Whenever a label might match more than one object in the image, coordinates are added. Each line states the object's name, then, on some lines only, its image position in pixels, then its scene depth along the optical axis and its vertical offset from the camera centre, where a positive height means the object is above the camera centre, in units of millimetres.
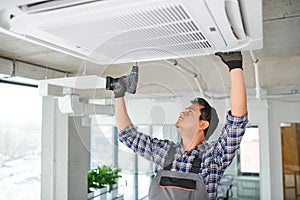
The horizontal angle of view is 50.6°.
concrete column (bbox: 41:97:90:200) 3371 -358
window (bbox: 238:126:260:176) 3742 -393
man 875 -83
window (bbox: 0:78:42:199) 3117 -188
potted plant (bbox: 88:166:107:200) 3766 -735
